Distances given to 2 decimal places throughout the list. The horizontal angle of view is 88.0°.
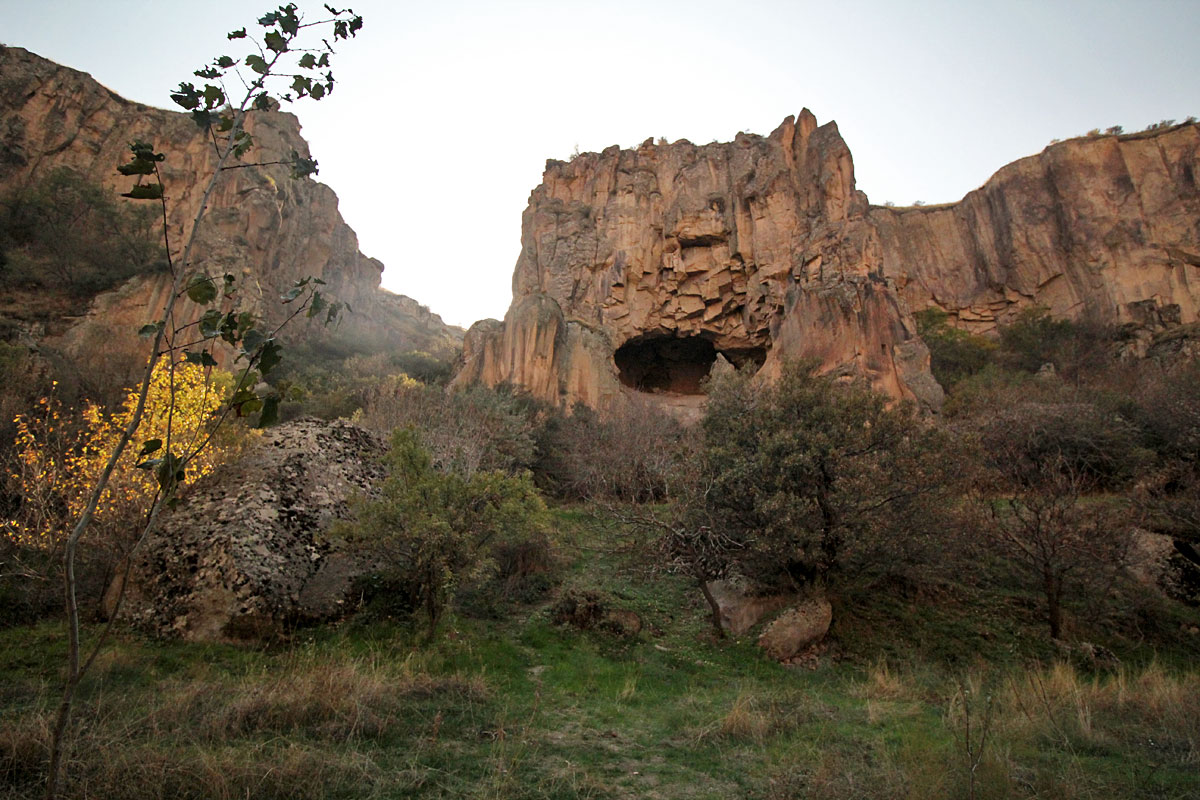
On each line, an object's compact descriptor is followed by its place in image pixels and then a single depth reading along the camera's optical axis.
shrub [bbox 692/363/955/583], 9.92
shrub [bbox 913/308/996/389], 31.27
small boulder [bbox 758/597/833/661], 9.66
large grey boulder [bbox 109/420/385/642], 8.29
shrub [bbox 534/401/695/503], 18.56
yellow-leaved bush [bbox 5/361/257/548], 8.44
